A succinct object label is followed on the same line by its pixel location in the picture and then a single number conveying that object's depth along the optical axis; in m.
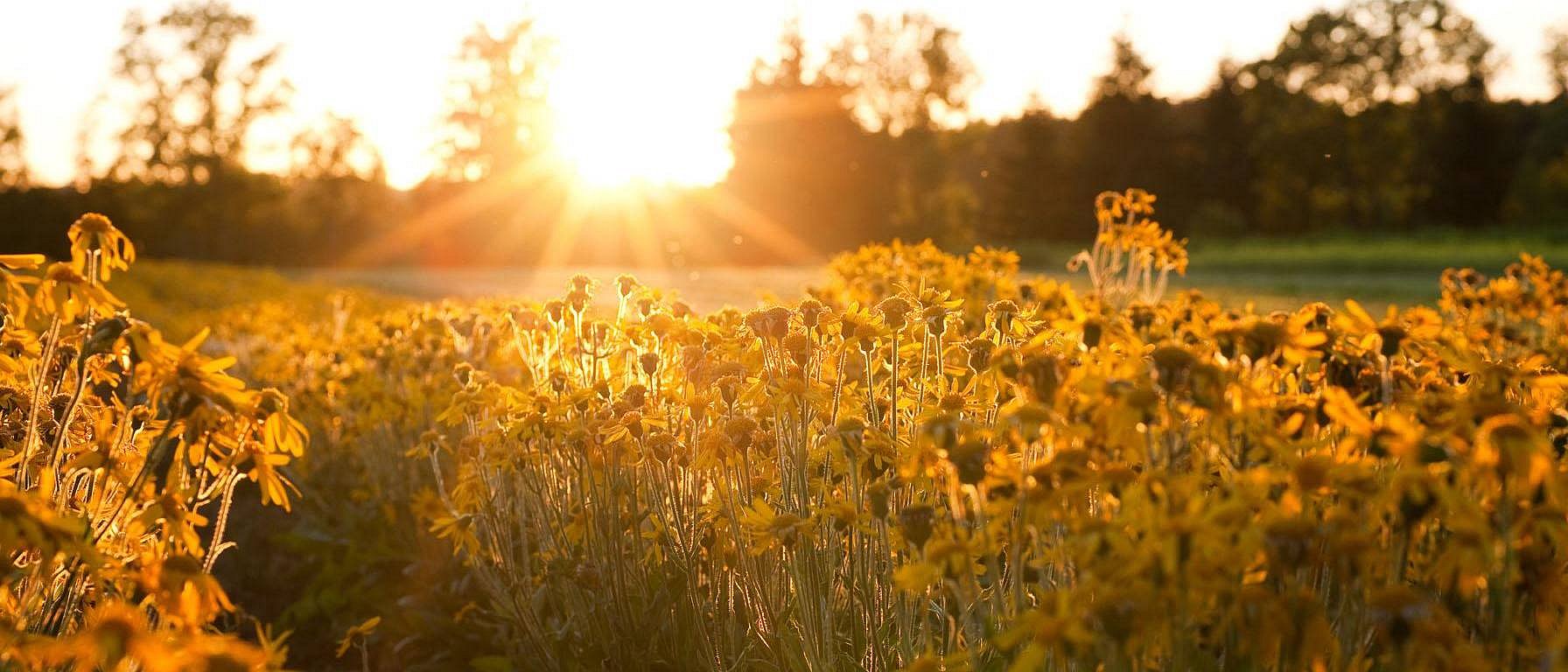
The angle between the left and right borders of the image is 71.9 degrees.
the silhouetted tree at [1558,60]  53.06
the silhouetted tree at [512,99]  50.22
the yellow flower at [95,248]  1.83
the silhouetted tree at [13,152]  52.03
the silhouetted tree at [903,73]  53.00
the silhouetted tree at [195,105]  47.56
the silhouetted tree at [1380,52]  45.03
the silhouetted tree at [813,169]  37.03
